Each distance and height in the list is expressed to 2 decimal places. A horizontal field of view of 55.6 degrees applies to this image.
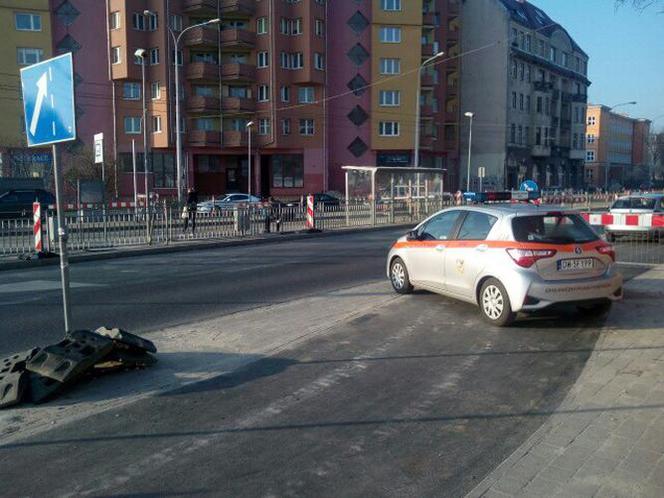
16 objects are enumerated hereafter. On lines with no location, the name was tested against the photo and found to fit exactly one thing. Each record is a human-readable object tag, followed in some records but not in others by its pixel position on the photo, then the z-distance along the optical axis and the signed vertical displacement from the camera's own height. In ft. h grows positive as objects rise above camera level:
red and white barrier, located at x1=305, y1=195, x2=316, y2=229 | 75.36 -3.14
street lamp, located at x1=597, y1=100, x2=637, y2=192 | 328.70 +23.96
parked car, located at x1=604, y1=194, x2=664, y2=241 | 57.98 -2.05
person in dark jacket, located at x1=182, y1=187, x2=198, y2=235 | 65.98 -3.03
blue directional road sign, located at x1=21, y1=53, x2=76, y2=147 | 18.31 +2.63
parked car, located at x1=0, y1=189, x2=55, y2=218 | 89.21 -1.41
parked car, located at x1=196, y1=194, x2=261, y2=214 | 113.48 -2.28
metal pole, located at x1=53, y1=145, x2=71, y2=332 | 19.30 -1.57
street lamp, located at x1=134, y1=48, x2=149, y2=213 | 91.59 +19.62
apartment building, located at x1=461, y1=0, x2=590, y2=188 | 202.90 +32.58
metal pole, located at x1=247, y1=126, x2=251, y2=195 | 149.69 +10.90
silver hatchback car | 23.41 -2.88
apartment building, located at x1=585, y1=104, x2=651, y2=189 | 328.49 +21.38
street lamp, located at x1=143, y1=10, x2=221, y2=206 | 114.42 +5.22
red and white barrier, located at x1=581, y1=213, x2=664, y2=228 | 38.55 -2.04
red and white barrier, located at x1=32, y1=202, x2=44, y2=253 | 49.38 -3.03
